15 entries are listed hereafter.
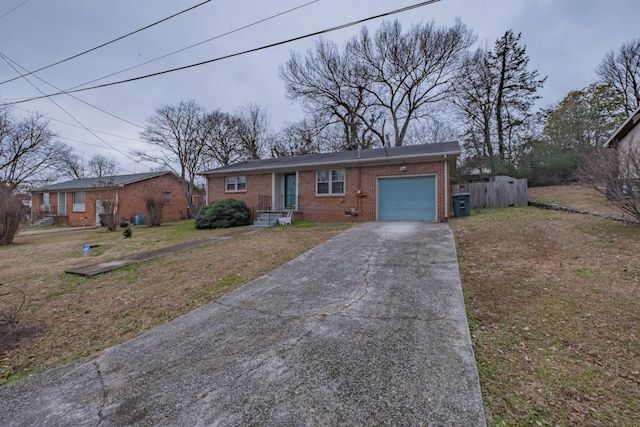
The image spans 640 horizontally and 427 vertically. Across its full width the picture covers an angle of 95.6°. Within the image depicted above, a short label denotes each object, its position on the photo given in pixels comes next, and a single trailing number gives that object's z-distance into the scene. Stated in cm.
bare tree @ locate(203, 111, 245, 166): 2372
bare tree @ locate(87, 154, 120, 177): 3462
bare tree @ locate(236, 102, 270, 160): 2652
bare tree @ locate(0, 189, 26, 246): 1102
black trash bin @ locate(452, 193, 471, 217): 1188
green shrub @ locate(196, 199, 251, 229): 1323
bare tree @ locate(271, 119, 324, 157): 2517
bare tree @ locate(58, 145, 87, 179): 2915
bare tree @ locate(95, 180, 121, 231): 1495
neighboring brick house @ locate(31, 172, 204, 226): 2062
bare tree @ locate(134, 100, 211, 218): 2108
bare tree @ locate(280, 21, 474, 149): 2011
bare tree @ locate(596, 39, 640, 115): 2008
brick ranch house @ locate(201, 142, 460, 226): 1150
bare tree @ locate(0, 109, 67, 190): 2364
